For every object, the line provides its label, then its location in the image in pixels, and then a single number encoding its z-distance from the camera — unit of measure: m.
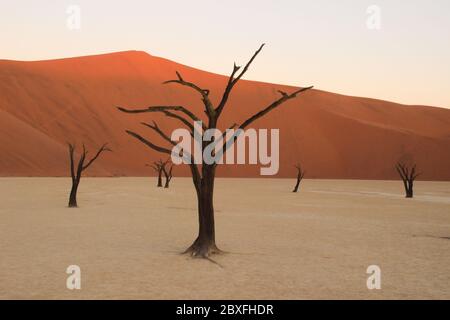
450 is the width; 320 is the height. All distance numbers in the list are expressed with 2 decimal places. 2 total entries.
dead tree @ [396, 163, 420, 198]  36.04
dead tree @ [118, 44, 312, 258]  11.10
